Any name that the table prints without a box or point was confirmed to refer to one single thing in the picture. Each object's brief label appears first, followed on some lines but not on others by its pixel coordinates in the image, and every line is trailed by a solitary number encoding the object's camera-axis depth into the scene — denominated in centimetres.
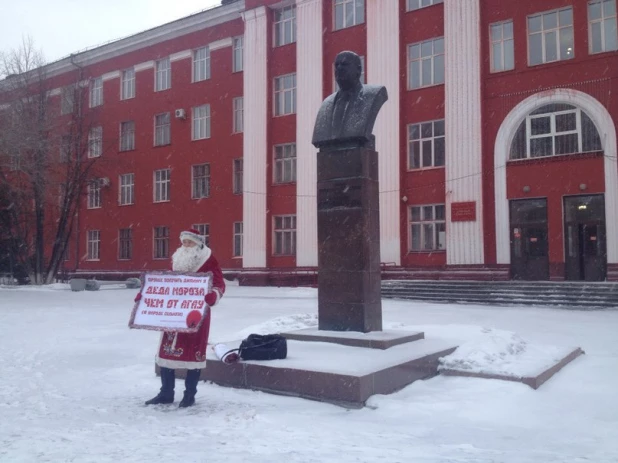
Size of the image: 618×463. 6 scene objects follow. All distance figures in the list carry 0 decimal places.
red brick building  2105
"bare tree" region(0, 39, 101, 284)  2659
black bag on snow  692
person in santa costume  606
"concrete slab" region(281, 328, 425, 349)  778
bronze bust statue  884
